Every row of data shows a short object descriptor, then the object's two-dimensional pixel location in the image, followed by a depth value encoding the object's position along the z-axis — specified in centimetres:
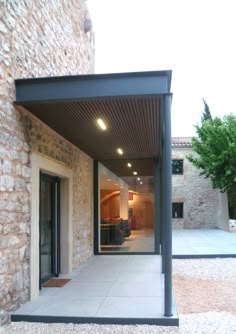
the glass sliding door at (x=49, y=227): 682
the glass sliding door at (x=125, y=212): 1322
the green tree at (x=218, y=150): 1808
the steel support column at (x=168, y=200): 485
